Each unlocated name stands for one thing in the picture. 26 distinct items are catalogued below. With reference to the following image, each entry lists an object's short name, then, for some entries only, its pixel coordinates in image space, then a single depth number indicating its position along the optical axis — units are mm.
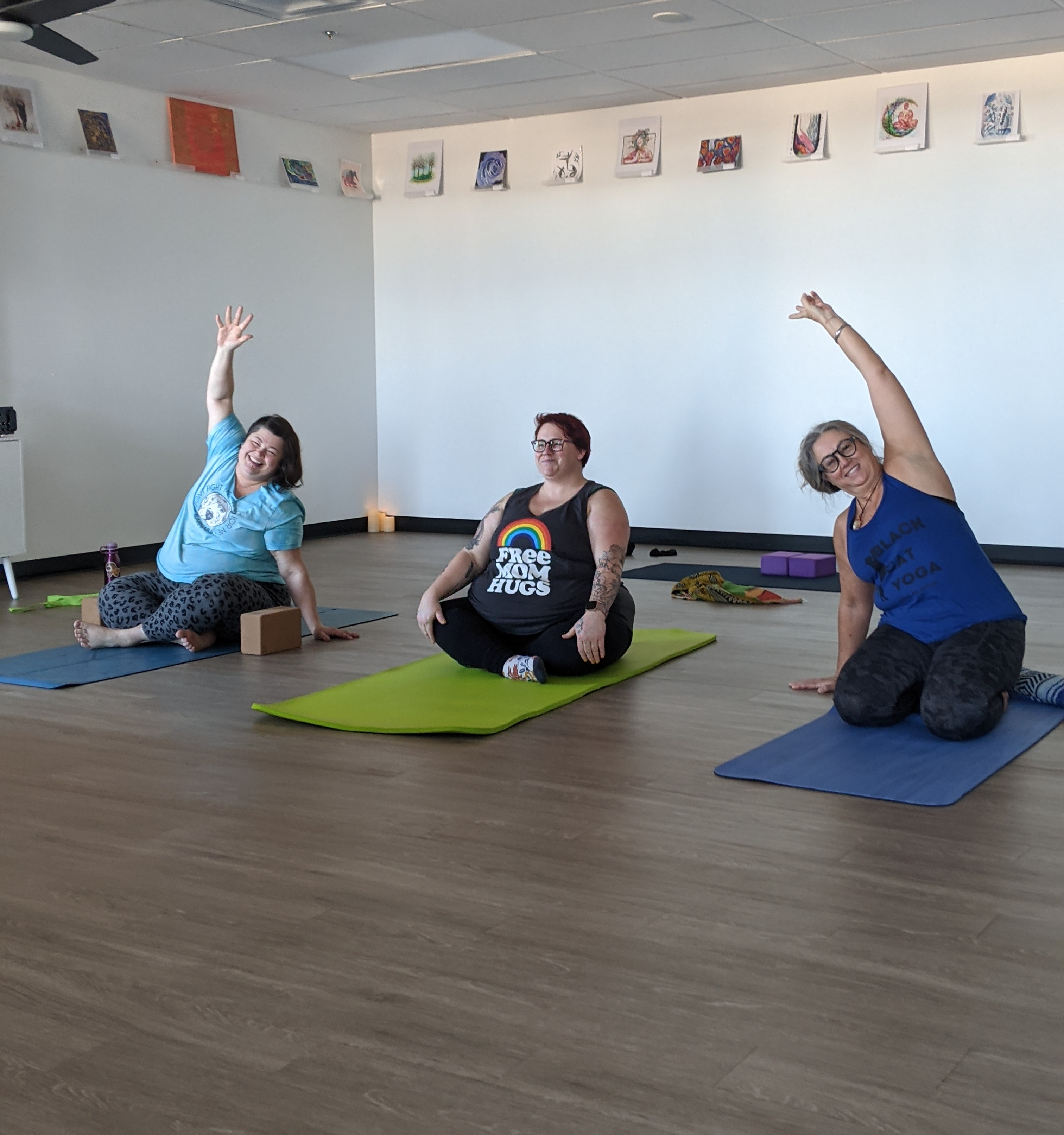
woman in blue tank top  3107
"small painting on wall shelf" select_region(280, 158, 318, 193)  7520
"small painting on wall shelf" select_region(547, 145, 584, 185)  7426
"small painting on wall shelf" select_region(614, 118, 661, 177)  7172
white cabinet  5426
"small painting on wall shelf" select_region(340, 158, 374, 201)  7926
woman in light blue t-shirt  4332
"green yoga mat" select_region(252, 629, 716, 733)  3305
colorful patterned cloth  5352
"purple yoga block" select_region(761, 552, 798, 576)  6137
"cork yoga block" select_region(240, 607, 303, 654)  4270
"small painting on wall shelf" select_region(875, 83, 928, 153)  6414
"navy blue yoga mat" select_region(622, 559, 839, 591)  5809
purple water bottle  5430
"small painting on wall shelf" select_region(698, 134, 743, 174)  6938
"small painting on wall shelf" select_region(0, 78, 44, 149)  5996
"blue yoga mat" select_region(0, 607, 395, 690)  3902
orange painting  6832
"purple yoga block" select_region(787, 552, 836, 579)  6016
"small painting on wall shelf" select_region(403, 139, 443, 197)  7898
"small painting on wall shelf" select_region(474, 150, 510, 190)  7660
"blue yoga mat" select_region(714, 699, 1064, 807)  2727
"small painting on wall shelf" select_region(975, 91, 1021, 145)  6188
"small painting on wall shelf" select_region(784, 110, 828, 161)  6688
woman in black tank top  3768
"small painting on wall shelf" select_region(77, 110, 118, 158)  6387
